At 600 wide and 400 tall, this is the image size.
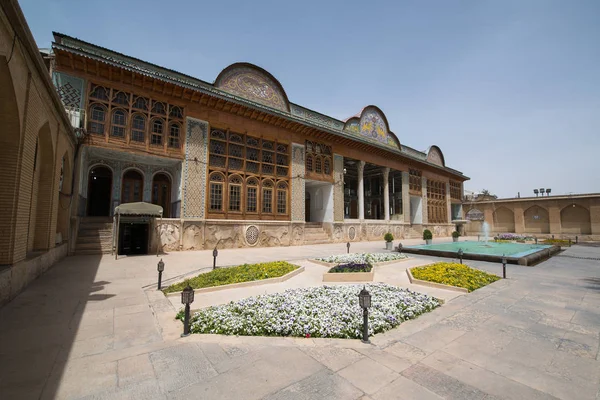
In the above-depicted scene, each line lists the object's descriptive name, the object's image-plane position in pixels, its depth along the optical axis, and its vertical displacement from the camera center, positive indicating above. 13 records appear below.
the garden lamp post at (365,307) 4.20 -1.34
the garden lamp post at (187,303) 4.34 -1.30
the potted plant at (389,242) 18.08 -1.39
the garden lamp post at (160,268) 7.17 -1.24
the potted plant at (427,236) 21.92 -1.18
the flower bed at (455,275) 7.60 -1.64
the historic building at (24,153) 5.41 +1.76
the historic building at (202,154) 13.84 +4.22
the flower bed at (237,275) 7.32 -1.64
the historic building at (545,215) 32.06 +0.82
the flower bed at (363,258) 11.25 -1.62
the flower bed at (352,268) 8.81 -1.52
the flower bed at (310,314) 4.47 -1.71
